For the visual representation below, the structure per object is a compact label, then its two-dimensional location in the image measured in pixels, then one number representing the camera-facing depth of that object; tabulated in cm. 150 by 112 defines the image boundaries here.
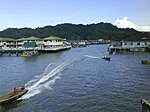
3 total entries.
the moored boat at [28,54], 4448
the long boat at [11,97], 1439
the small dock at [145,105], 1137
